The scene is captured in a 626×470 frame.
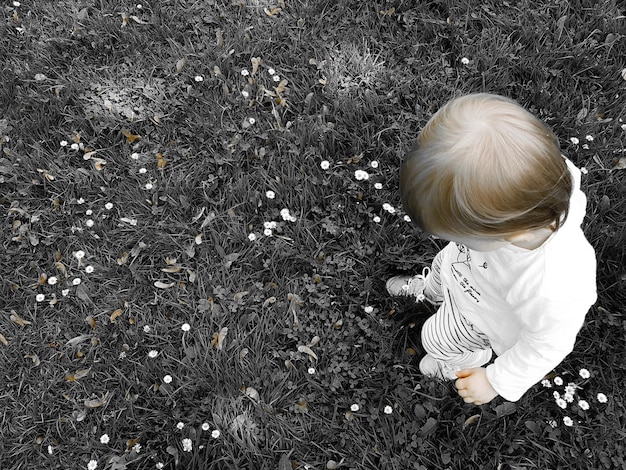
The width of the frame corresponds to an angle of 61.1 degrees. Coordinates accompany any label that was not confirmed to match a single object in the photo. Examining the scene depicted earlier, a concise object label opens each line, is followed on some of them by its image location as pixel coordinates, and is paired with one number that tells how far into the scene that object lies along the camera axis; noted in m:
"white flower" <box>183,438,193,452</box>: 2.26
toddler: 1.29
